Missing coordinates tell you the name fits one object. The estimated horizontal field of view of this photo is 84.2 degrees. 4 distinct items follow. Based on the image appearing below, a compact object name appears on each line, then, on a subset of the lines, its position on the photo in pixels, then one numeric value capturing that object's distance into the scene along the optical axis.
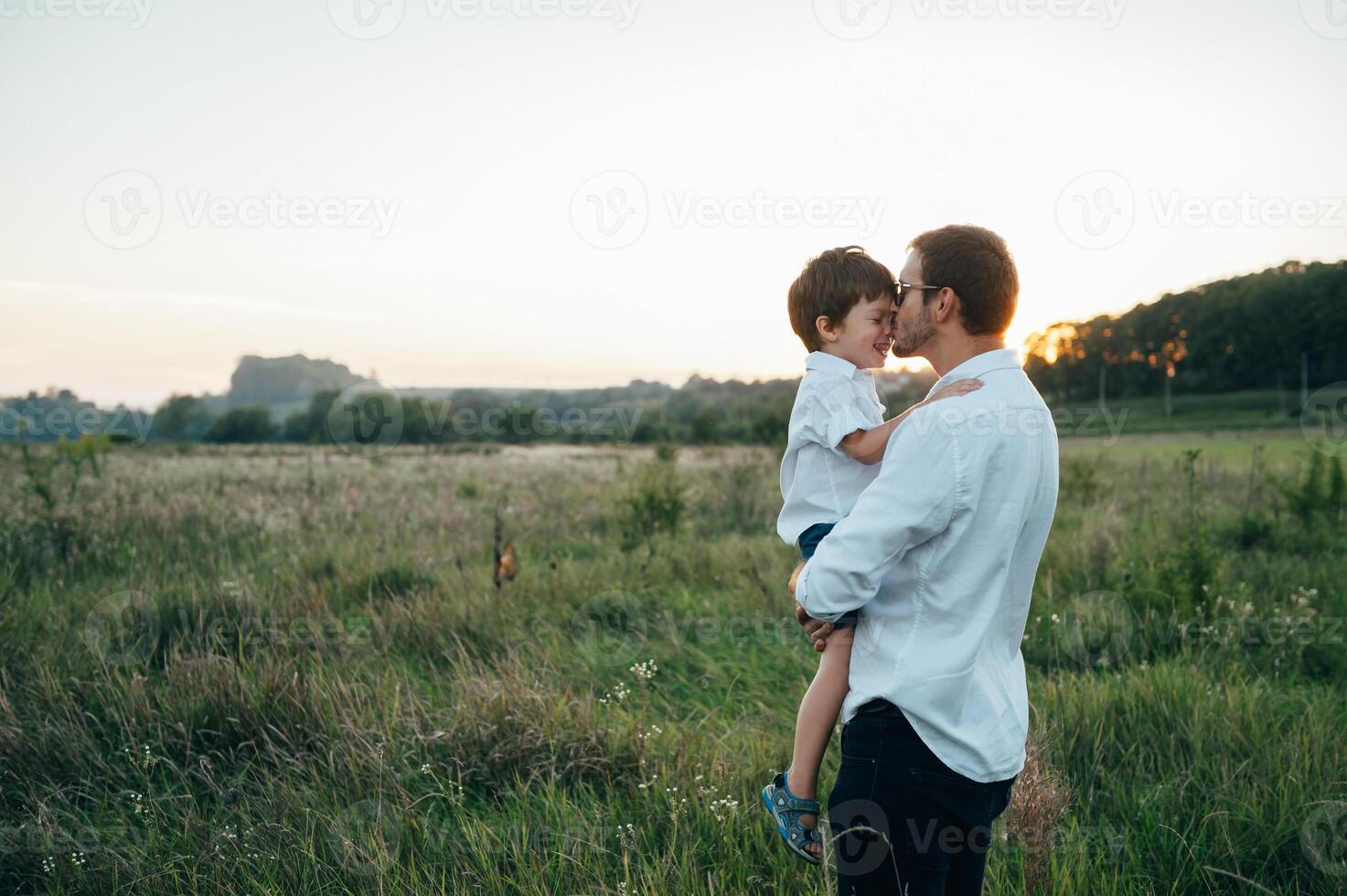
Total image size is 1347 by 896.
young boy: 2.12
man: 1.61
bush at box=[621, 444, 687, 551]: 8.08
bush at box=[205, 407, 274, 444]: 57.94
